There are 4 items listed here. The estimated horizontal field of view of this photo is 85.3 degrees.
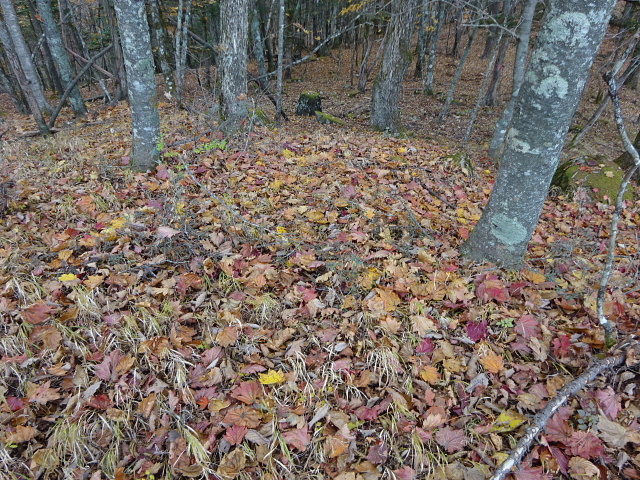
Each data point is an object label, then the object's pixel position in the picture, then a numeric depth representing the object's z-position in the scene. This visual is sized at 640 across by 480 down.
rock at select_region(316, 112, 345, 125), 9.74
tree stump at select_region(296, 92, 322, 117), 10.26
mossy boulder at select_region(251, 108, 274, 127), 7.35
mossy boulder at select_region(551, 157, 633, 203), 5.59
